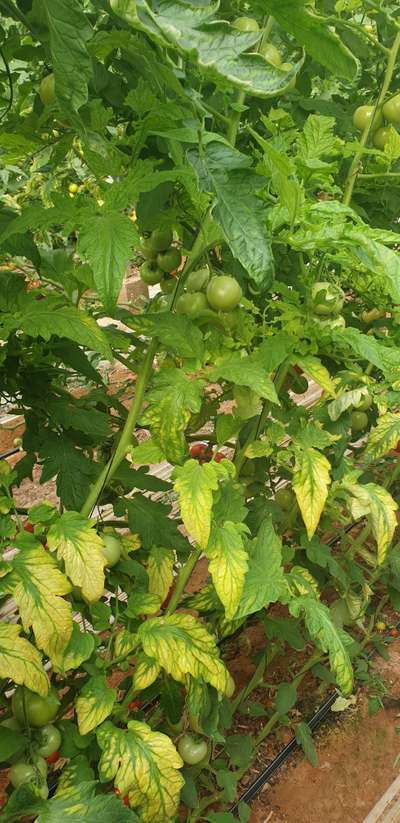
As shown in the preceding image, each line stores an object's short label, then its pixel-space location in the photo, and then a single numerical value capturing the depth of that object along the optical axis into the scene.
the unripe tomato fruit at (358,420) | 1.52
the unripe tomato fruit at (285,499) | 1.56
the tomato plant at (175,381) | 0.79
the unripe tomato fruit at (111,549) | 1.07
